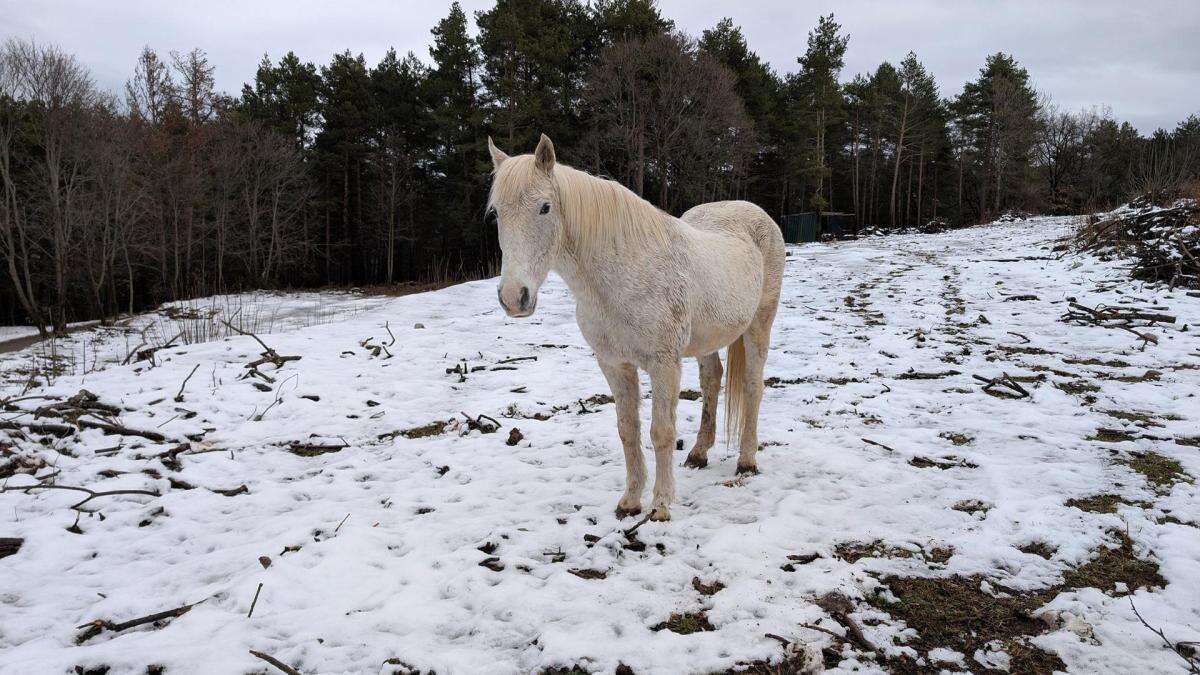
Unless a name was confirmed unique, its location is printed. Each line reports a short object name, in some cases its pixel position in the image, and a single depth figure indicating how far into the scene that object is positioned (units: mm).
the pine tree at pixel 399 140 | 34000
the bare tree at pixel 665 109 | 25641
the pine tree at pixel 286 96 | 34750
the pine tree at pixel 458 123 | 30281
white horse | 2791
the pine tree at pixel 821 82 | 35469
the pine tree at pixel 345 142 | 34562
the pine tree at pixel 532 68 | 26547
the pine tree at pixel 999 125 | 39594
